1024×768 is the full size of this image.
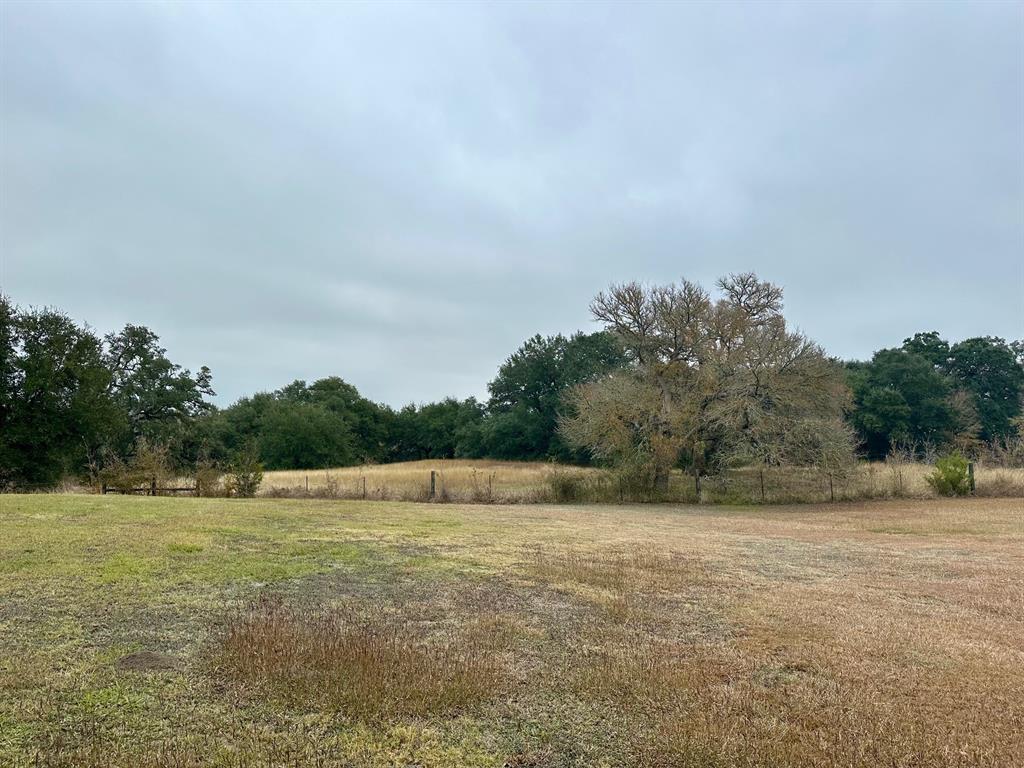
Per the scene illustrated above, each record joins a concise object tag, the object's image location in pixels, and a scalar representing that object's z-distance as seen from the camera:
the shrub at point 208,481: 21.11
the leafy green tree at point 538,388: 51.62
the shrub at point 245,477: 21.58
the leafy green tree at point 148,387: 40.16
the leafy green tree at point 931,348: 56.06
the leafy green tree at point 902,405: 43.31
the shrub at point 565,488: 24.50
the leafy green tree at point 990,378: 50.25
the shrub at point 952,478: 22.95
